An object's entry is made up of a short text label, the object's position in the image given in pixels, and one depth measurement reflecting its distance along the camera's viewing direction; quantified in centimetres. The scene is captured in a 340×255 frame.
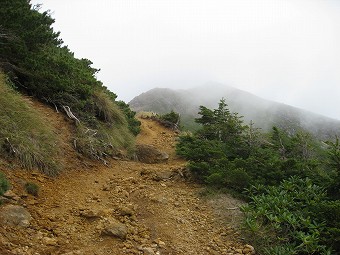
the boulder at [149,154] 1077
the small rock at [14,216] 438
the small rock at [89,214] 544
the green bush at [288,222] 530
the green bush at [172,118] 1861
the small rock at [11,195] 492
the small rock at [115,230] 498
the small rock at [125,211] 587
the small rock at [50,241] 438
